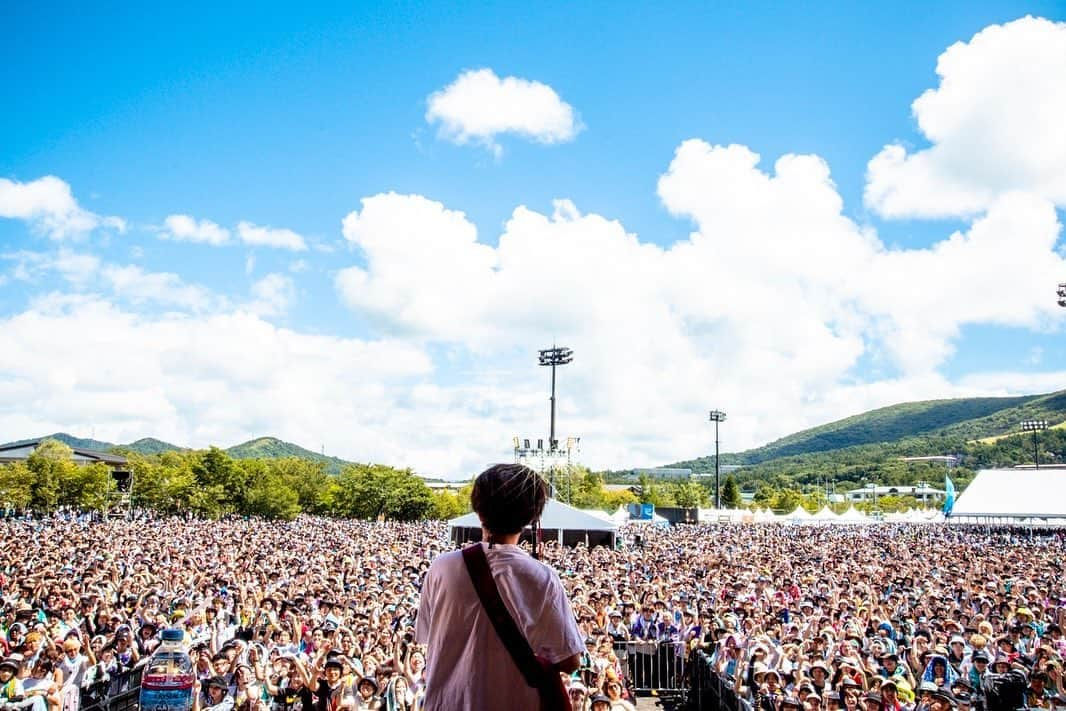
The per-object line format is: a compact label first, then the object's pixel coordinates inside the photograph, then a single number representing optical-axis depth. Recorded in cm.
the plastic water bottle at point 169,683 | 702
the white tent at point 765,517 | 5750
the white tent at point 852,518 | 5394
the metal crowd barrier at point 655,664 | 1187
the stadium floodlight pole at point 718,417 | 7462
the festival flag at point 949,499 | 4558
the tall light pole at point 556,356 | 4856
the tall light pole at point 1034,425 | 6397
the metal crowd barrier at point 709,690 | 867
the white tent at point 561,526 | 2828
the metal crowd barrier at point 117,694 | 755
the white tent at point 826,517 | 5278
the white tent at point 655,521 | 4969
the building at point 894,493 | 15155
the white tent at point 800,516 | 5322
